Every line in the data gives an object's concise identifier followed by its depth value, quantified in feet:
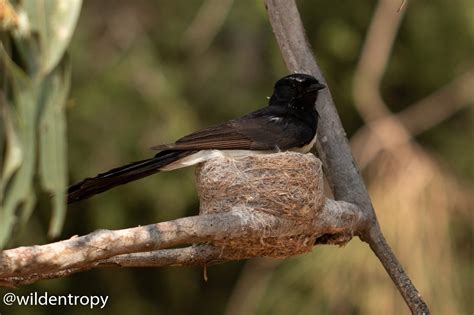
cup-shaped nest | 25.73
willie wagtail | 31.78
